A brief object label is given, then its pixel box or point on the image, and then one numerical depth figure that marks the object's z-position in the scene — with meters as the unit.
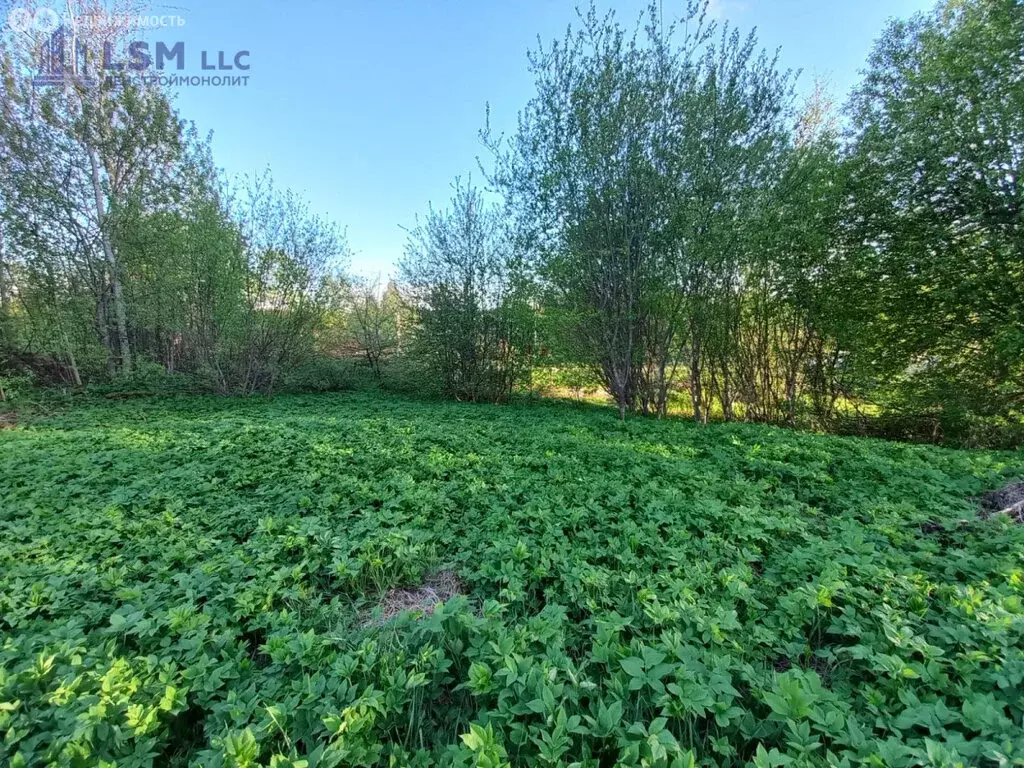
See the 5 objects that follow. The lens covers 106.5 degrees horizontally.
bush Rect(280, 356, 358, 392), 11.31
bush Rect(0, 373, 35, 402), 7.73
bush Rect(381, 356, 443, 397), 11.23
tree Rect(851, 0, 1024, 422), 5.67
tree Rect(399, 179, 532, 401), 9.85
